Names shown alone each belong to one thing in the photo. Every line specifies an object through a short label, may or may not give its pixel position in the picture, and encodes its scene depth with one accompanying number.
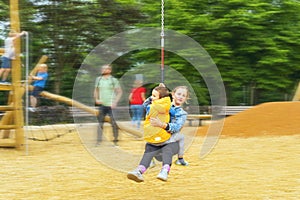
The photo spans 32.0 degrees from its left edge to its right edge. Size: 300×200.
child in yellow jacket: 5.41
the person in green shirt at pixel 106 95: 10.34
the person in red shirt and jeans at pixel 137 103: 12.77
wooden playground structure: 9.92
